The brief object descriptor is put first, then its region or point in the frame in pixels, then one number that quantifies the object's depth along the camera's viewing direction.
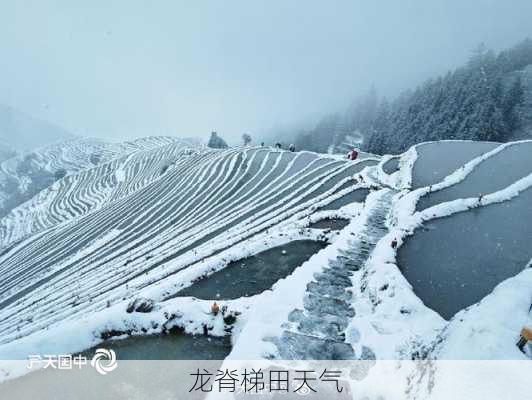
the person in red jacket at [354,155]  41.87
